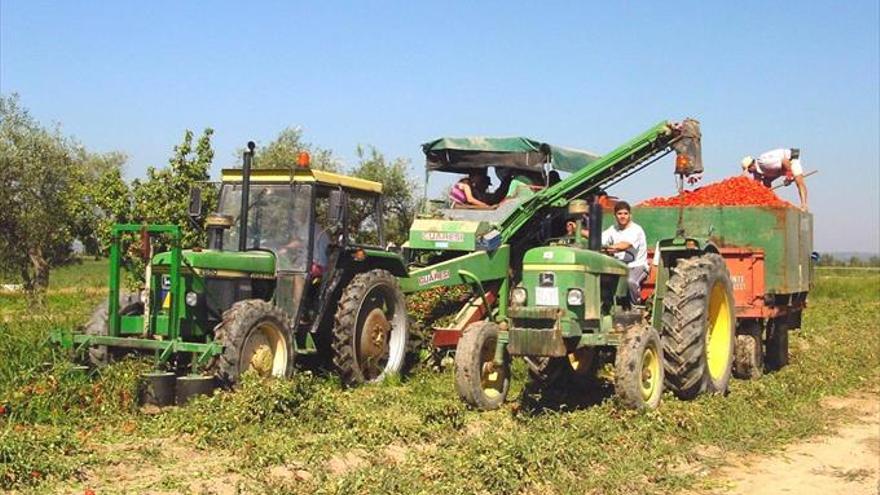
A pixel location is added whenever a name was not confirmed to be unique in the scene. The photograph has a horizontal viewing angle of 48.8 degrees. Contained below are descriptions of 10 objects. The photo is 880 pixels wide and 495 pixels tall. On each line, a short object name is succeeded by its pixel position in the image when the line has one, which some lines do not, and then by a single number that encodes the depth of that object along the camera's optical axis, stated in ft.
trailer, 36.68
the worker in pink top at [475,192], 39.24
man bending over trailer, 43.19
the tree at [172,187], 66.28
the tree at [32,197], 78.43
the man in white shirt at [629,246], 30.83
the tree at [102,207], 67.72
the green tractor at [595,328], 26.11
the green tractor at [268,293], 27.78
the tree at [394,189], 86.99
